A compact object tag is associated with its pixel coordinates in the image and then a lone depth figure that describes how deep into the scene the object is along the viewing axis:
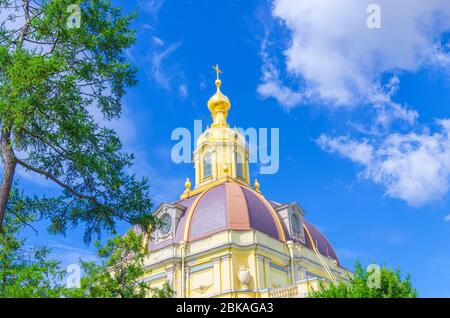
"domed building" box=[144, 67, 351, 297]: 30.98
